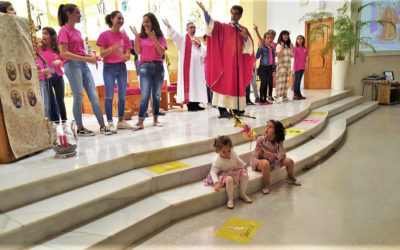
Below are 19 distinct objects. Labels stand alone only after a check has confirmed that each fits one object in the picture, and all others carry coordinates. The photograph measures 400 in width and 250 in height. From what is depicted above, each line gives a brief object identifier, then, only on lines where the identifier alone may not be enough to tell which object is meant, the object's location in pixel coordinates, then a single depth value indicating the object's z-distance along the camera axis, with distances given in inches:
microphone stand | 170.9
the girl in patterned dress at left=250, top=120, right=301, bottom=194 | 113.3
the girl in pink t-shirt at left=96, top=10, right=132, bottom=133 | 143.9
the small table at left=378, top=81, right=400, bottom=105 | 308.2
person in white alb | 213.9
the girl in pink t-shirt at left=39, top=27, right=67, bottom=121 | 153.1
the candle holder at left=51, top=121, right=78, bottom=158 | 108.6
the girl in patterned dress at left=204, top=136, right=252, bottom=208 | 101.8
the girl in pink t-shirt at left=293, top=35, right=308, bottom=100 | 262.4
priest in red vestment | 172.7
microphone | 163.0
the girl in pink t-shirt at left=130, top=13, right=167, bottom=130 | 148.6
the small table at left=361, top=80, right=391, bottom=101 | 315.3
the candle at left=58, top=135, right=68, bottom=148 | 109.3
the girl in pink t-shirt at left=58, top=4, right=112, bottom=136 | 130.1
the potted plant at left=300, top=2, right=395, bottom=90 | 299.6
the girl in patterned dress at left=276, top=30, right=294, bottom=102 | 238.2
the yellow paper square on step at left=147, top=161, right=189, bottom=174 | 107.3
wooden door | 342.6
